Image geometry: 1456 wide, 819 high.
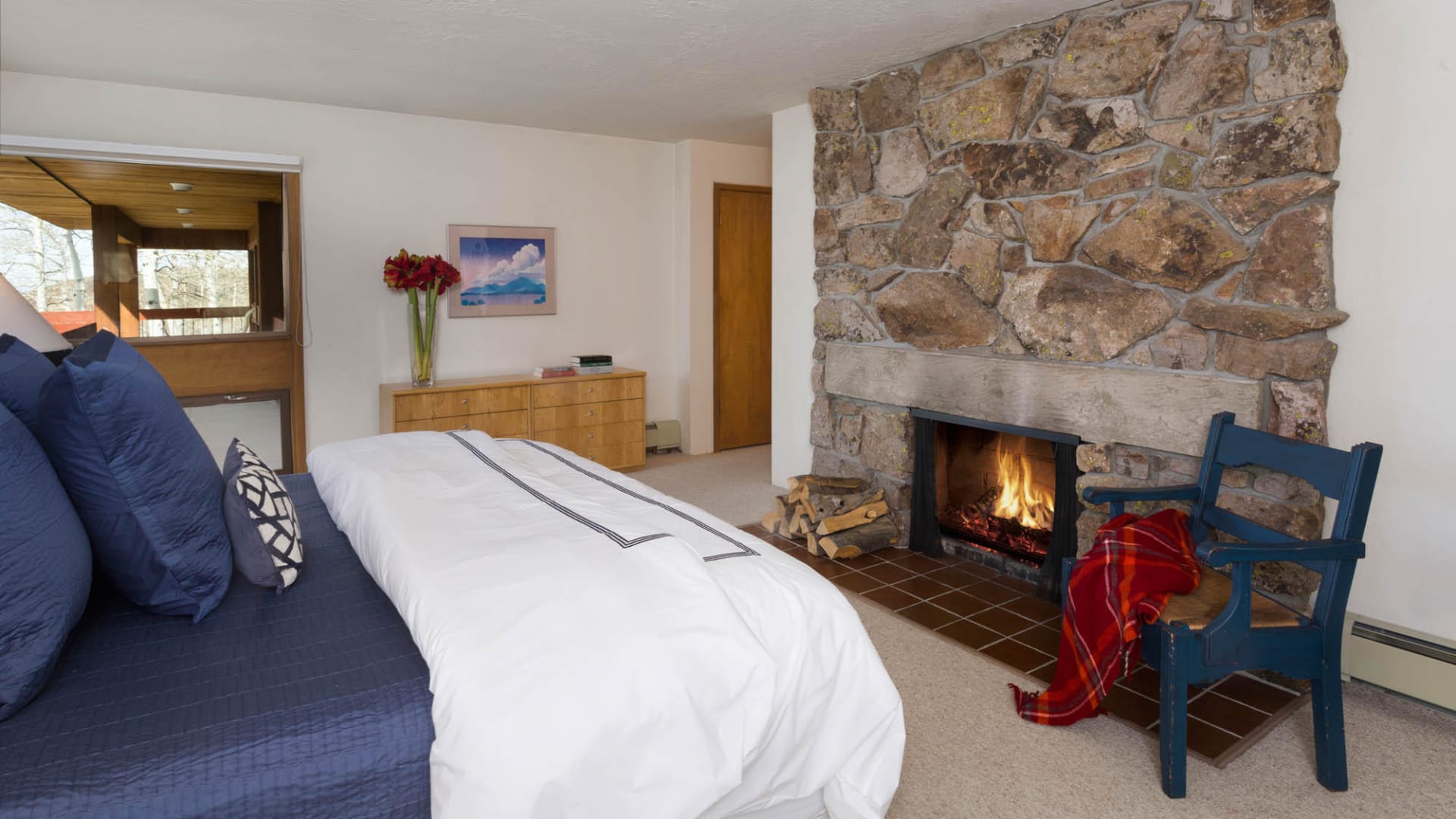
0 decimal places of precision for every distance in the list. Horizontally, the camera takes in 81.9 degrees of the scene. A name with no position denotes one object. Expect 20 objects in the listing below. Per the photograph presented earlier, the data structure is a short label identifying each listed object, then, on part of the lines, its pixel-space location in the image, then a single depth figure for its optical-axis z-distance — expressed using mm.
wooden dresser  5020
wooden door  6309
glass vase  5156
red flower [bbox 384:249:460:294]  5027
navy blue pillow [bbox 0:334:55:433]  1594
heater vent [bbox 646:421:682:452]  6289
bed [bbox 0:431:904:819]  1250
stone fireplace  2699
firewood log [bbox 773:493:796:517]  4332
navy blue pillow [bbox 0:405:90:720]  1243
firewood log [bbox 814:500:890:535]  3979
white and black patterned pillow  1753
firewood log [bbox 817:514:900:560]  3955
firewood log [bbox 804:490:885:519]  4043
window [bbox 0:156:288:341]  4215
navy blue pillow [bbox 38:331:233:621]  1492
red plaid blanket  2297
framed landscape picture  5453
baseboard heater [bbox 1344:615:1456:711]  2498
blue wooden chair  2098
